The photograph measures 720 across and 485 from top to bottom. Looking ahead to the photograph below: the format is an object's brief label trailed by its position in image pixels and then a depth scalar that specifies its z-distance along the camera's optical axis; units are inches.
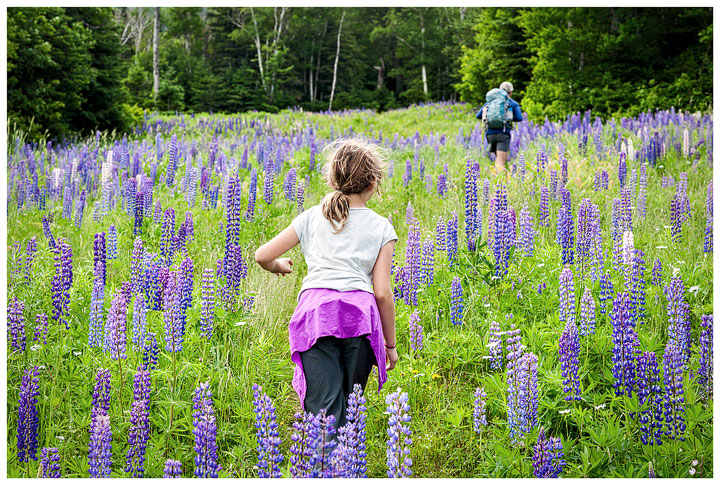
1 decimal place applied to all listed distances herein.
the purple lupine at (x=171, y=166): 294.1
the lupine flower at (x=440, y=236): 172.7
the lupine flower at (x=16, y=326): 127.6
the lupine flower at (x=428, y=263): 159.0
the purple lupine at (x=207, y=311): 132.0
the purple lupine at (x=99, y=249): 156.3
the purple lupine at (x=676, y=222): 188.1
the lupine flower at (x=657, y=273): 157.2
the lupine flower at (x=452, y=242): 170.1
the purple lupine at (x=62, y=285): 139.9
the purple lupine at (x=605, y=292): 137.8
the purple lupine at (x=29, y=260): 162.4
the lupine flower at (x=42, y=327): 130.7
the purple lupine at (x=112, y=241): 176.9
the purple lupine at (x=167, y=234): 179.3
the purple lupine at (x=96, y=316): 131.6
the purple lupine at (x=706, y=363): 114.8
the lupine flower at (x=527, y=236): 168.1
